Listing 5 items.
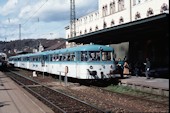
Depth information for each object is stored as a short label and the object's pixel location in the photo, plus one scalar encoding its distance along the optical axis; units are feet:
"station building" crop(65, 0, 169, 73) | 48.17
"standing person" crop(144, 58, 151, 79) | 56.19
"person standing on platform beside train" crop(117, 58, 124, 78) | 56.91
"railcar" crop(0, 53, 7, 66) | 145.13
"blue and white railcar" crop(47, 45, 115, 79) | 51.94
